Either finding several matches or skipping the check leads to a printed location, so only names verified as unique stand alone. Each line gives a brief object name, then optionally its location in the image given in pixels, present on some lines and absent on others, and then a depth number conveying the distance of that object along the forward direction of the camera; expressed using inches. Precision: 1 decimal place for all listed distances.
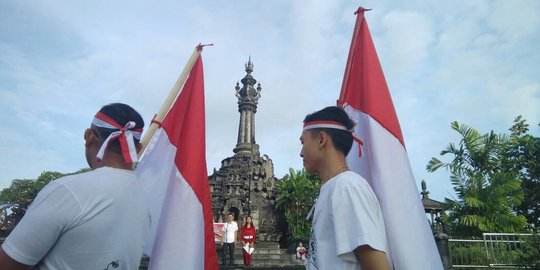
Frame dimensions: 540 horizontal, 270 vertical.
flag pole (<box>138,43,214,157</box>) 157.6
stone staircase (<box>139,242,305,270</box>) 504.8
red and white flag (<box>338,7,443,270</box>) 122.0
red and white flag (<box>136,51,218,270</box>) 160.9
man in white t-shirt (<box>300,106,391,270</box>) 83.3
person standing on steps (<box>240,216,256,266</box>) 559.8
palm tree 596.7
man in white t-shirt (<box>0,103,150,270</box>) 74.6
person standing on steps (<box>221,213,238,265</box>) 538.9
